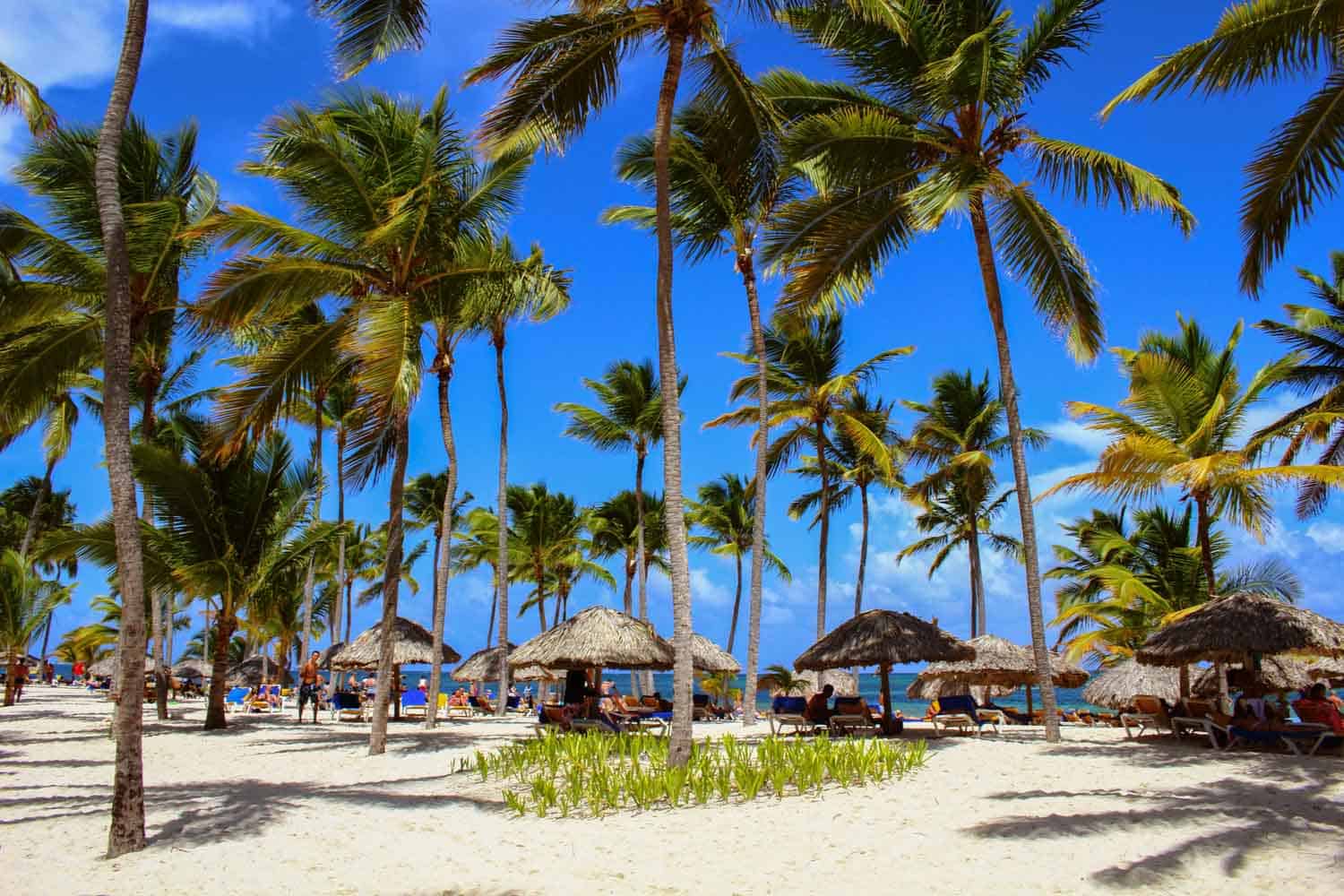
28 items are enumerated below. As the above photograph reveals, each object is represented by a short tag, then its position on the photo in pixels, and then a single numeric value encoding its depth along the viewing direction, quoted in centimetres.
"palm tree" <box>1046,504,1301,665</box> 1894
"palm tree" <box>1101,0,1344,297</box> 802
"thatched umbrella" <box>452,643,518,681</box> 2503
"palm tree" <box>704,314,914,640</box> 2356
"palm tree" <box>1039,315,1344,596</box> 1497
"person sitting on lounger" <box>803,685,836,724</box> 1551
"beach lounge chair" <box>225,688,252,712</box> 2651
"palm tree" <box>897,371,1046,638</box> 2719
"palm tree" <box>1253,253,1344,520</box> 1834
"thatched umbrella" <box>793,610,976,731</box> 1566
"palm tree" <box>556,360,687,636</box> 2872
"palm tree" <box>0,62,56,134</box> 880
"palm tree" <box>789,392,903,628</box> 2738
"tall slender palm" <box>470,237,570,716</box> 1628
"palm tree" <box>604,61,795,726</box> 1370
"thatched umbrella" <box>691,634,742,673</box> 2202
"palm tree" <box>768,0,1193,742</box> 1283
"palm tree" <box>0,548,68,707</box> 2327
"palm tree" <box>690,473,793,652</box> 3700
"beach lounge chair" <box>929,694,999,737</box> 1767
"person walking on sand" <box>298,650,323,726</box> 2067
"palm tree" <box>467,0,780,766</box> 1056
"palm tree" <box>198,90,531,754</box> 1221
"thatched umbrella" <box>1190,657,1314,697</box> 1786
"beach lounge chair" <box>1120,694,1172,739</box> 1484
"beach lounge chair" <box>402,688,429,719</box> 2427
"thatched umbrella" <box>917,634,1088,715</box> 1973
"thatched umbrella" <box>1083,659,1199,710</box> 1833
